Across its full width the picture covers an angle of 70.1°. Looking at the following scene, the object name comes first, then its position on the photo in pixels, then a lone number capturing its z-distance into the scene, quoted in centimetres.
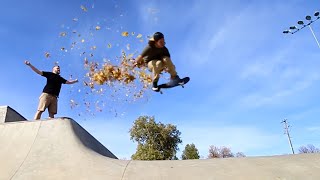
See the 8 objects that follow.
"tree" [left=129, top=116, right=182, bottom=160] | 2618
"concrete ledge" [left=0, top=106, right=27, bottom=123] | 670
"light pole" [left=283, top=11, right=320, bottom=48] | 1466
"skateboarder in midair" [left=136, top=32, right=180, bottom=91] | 497
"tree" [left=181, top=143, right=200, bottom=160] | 3138
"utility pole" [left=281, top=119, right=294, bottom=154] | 3698
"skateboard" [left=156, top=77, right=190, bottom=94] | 533
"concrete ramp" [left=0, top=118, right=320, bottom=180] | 425
